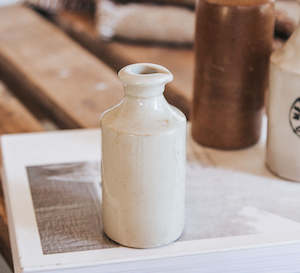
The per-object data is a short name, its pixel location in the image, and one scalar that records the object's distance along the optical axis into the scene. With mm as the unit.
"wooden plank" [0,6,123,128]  916
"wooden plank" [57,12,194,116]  949
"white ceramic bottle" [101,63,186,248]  566
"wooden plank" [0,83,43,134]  883
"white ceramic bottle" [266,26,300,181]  658
